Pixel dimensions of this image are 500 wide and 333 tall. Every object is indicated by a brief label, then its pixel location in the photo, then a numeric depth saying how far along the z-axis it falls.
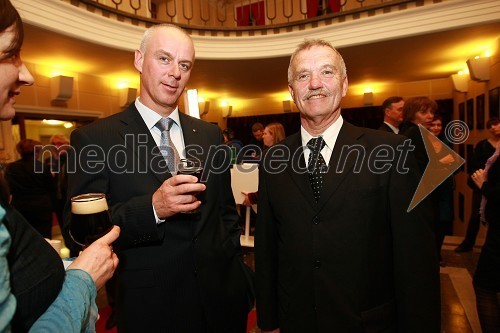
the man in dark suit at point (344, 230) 1.20
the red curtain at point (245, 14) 10.26
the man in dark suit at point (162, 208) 1.27
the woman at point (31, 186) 3.99
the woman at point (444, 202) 3.26
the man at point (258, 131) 6.25
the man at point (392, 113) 3.48
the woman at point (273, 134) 4.53
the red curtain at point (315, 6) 9.33
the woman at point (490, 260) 1.87
